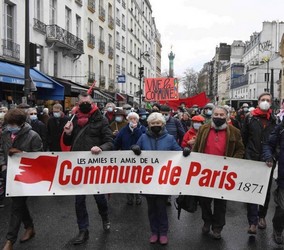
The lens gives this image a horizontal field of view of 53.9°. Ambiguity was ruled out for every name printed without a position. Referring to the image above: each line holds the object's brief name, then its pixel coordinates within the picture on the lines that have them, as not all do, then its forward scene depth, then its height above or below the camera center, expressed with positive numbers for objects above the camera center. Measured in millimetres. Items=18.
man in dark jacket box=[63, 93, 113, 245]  3616 -231
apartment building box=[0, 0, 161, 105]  12941 +4945
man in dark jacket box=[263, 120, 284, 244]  3391 -548
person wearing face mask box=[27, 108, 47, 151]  5977 -201
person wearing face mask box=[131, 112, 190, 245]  3565 -414
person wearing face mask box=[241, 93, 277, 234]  3837 -200
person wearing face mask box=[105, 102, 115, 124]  7197 +139
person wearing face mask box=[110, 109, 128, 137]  6084 -100
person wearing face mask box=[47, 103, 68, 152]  6203 -261
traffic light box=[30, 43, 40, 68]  9166 +2000
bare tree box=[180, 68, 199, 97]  82611 +9981
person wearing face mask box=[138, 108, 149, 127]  7459 -35
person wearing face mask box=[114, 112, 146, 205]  5025 -352
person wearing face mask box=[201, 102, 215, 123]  5502 +126
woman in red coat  4831 -210
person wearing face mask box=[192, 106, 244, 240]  3684 -336
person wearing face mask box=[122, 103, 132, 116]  8205 +255
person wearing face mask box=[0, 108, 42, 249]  3363 -389
